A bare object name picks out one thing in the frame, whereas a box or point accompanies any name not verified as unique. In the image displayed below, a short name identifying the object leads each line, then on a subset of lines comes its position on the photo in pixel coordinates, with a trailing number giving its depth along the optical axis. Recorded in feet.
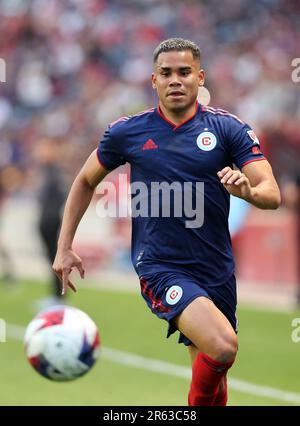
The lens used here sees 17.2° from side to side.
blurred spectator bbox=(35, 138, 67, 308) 46.52
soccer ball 22.77
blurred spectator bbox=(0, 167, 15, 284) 59.31
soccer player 19.51
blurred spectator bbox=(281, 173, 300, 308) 46.37
